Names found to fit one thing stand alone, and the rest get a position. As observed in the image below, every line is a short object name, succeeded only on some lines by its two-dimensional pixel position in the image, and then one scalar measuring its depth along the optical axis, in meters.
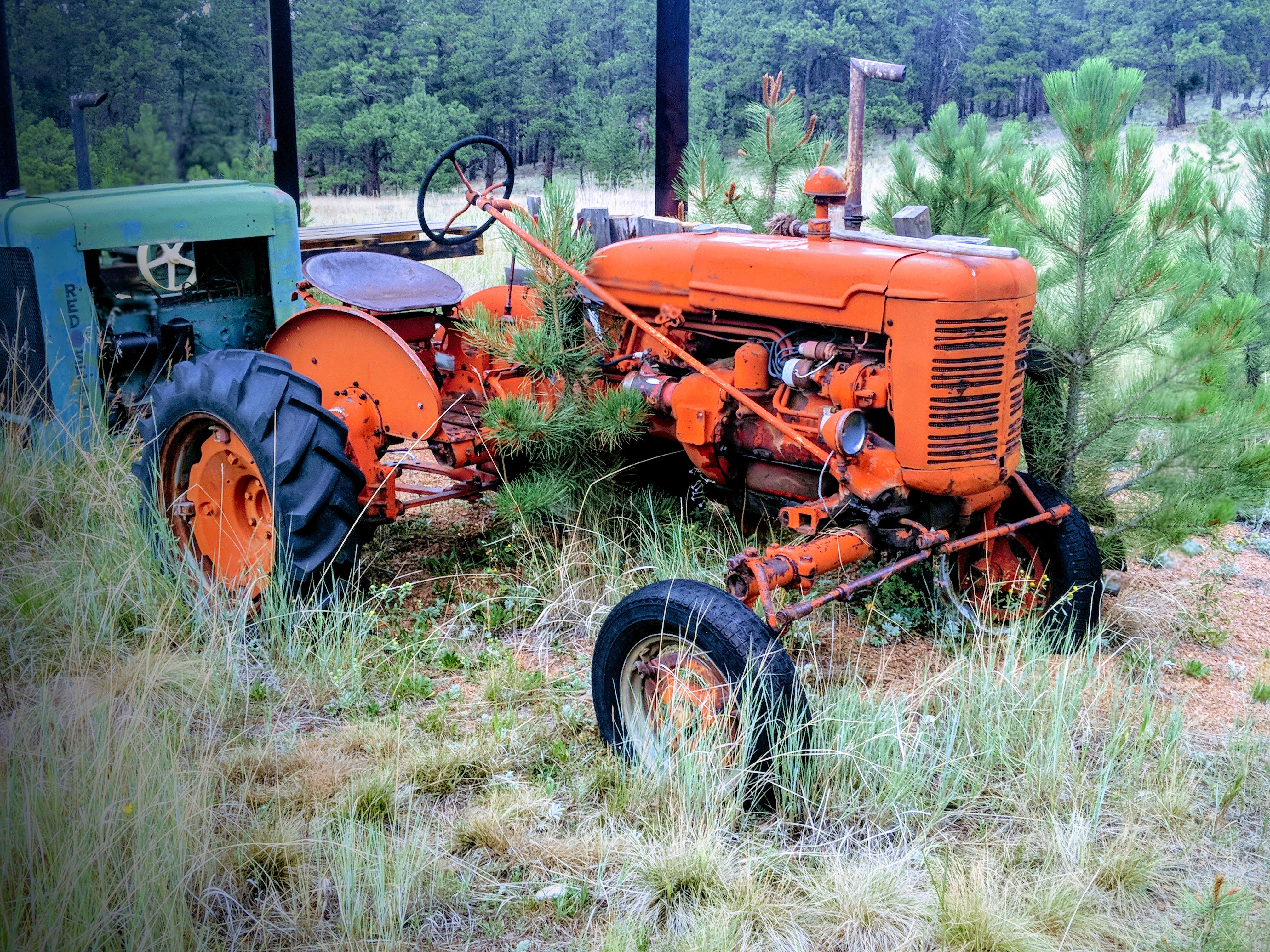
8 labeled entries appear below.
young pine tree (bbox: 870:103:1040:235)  4.59
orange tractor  2.93
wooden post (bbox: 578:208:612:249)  5.11
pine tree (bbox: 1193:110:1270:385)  5.36
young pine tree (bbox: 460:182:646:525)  3.84
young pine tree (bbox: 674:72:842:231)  4.99
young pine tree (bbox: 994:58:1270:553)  3.70
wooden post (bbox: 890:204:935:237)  4.25
